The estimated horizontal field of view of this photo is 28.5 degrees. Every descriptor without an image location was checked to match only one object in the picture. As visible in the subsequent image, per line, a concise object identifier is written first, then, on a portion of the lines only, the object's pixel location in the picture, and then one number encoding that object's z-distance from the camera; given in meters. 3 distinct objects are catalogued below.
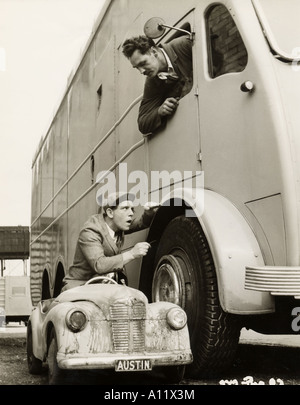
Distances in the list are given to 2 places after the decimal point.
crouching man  3.33
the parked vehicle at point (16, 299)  10.84
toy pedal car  2.72
